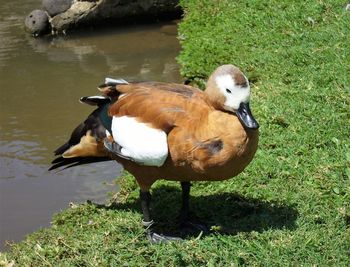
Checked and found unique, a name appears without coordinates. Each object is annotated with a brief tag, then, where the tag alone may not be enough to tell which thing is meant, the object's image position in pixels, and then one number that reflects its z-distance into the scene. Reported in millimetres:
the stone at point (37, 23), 10805
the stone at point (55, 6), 10855
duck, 4191
